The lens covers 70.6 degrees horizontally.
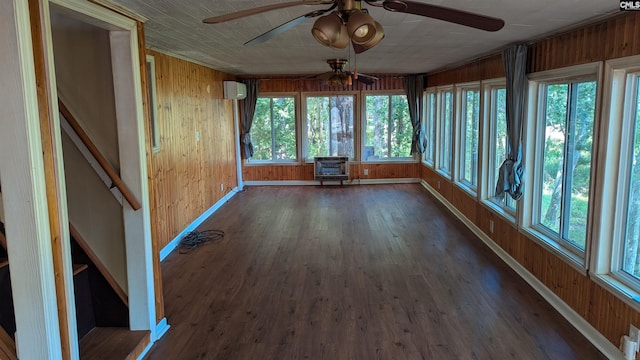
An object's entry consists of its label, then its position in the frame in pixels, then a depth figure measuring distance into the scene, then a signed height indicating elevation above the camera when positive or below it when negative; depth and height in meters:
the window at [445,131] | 7.93 -0.08
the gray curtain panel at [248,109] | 9.15 +0.40
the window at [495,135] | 5.31 -0.11
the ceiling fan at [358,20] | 1.78 +0.43
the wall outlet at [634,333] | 2.75 -1.28
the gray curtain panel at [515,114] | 4.34 +0.11
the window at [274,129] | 9.57 -0.01
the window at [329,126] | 9.59 +0.05
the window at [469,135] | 6.31 -0.13
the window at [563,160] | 3.60 -0.31
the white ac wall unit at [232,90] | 8.12 +0.70
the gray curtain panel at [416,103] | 9.12 +0.48
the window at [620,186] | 2.98 -0.42
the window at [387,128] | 9.59 -0.02
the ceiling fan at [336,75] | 5.75 +0.69
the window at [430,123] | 8.78 +0.08
